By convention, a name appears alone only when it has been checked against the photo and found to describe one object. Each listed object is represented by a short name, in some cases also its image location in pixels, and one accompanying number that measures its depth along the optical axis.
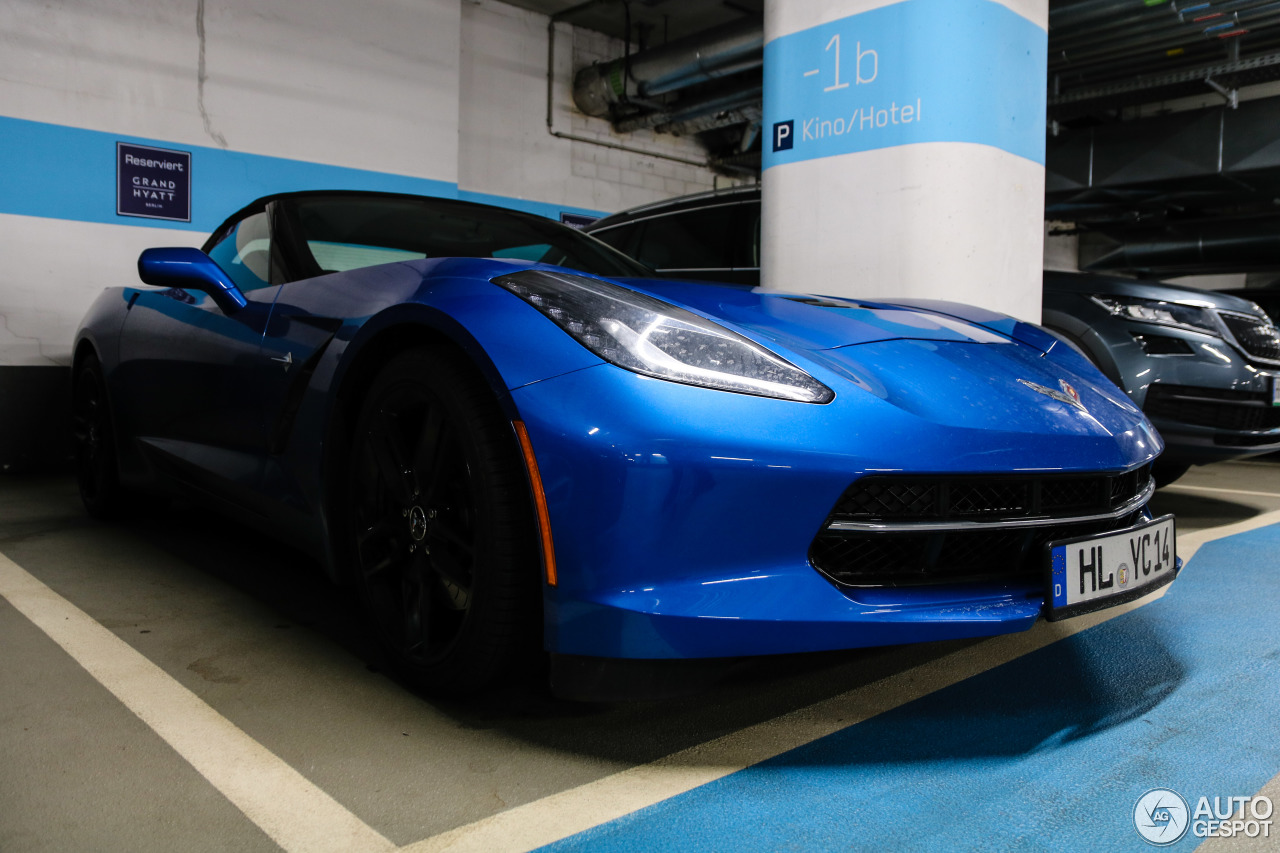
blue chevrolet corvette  1.29
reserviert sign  5.52
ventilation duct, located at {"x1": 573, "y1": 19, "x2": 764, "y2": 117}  7.30
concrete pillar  3.34
